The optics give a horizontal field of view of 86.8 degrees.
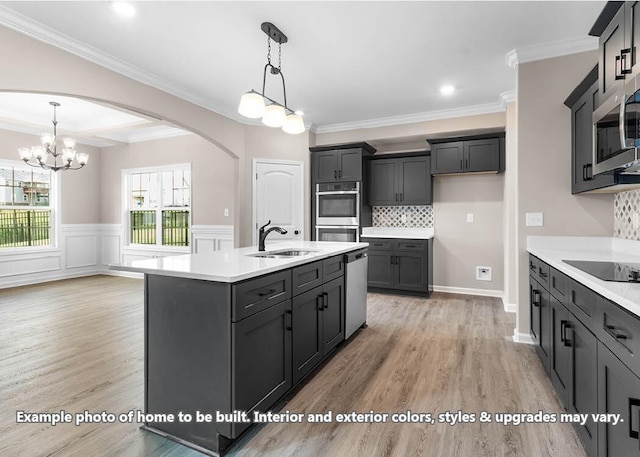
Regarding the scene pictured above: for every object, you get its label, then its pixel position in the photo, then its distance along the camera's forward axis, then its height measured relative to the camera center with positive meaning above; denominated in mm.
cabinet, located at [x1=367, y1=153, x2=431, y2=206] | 5180 +713
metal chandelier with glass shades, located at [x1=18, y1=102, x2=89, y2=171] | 4836 +1100
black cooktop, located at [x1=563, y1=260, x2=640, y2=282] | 1496 -227
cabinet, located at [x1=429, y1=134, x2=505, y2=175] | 4629 +1001
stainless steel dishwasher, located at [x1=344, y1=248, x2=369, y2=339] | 3068 -631
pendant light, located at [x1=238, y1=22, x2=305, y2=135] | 2451 +870
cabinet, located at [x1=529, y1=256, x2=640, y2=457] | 1121 -591
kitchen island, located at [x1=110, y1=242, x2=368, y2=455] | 1649 -617
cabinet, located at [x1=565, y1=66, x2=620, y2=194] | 2291 +678
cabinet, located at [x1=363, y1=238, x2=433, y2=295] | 4871 -589
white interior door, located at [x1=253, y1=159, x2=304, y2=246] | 5211 +459
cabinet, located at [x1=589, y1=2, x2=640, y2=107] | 1611 +944
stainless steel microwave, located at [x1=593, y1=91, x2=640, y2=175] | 1513 +478
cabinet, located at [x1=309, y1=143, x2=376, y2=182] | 5246 +1017
